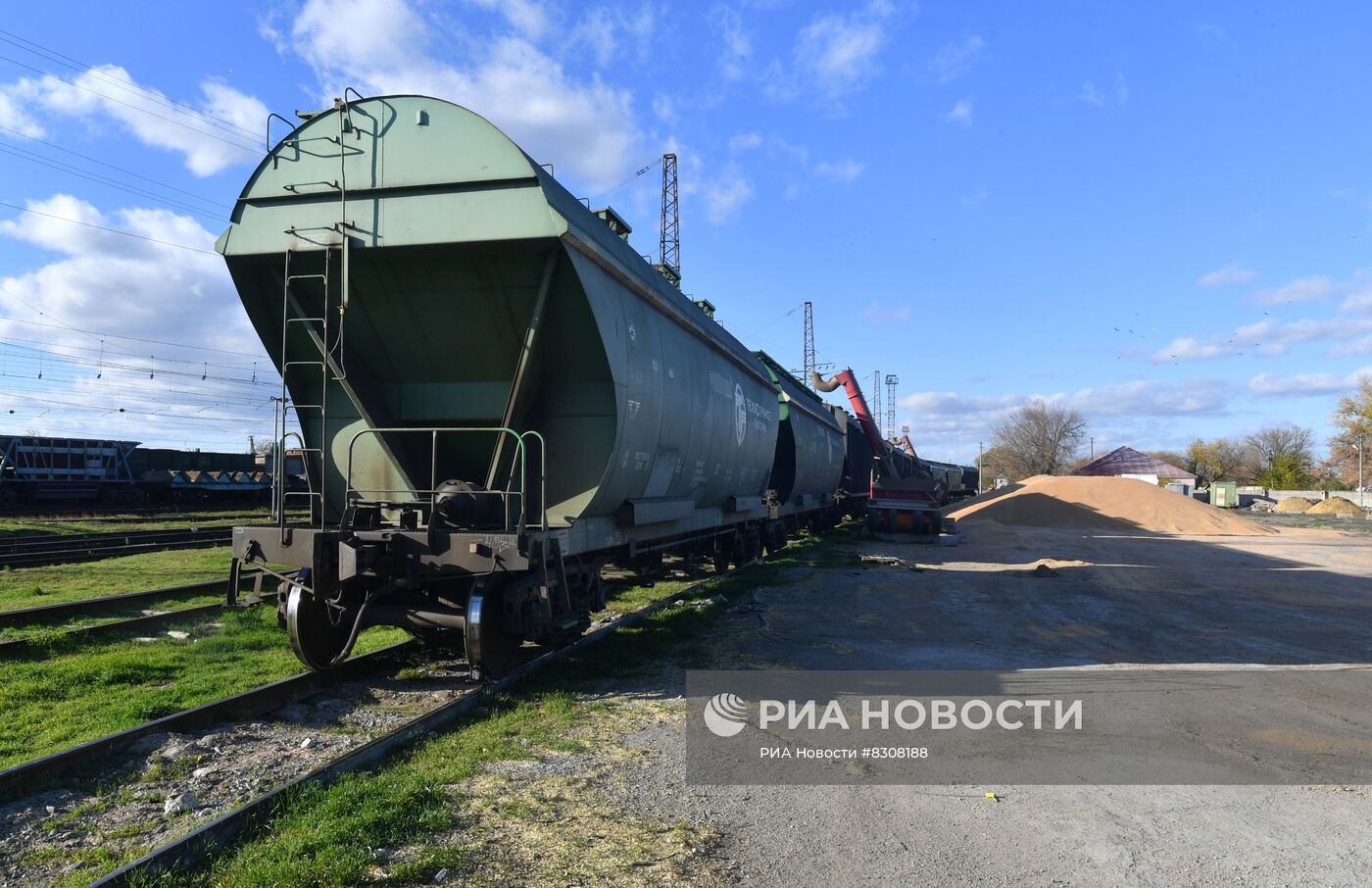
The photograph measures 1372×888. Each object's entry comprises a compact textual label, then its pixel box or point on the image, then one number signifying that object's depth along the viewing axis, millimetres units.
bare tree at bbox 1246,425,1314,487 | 84438
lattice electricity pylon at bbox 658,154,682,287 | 46625
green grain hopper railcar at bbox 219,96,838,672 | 6344
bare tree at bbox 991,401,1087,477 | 95500
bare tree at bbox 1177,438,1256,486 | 101875
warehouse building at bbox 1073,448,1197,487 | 74444
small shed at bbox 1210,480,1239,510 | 55497
